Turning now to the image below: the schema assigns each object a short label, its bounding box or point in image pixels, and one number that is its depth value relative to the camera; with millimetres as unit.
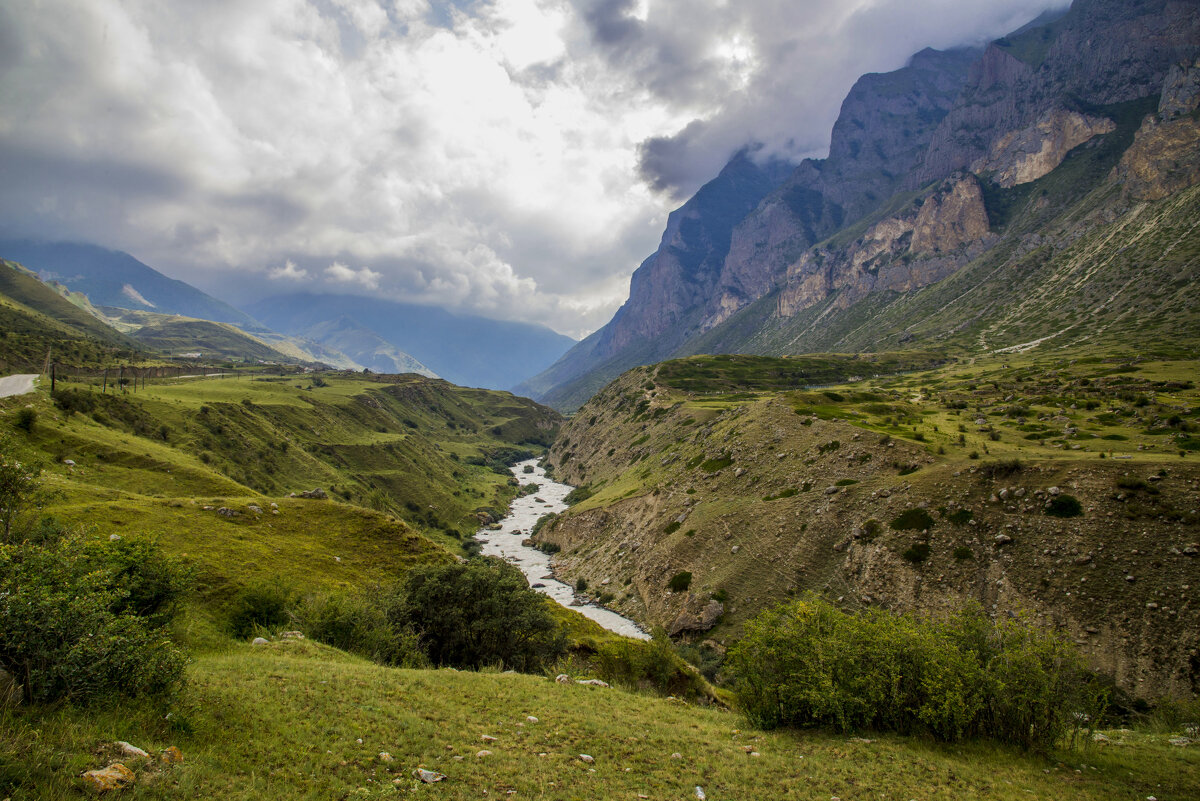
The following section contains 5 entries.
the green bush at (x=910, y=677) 20547
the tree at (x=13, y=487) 26766
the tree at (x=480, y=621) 36062
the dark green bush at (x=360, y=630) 30891
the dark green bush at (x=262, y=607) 30328
